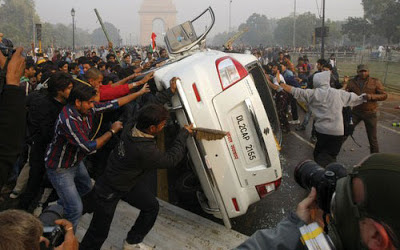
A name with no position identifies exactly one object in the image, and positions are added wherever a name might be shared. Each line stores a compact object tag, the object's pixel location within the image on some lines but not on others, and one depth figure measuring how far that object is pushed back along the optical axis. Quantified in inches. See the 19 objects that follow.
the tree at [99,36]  5757.9
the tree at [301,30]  2706.7
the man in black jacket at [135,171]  112.3
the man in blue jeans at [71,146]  118.0
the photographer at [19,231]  49.1
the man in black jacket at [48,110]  136.9
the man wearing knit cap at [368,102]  221.0
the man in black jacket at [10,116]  65.5
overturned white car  128.4
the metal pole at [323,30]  684.7
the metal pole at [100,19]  369.1
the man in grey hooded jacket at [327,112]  176.6
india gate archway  5103.3
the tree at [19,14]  3041.3
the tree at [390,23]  1560.0
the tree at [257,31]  4080.7
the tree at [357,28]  1839.3
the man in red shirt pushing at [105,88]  177.8
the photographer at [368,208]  33.7
